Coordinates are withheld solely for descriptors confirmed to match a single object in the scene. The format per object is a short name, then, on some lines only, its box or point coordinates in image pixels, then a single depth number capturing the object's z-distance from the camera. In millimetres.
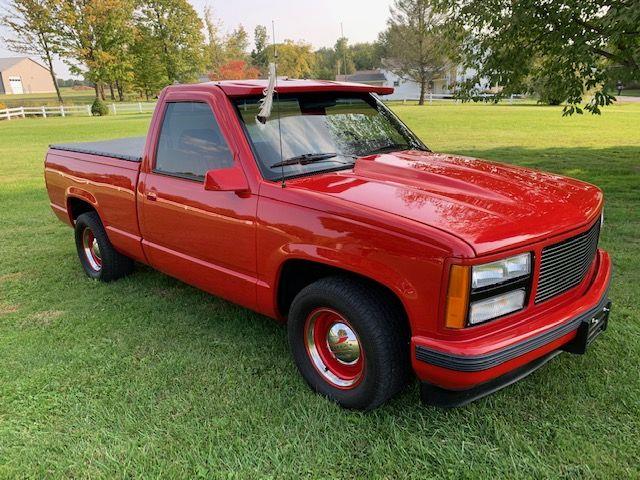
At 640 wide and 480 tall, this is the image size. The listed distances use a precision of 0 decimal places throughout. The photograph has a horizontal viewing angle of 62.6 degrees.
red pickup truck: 2375
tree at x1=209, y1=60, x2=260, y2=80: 46406
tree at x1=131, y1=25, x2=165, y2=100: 50500
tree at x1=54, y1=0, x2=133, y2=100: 43344
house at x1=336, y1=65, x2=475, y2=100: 53644
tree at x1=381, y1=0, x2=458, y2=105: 48938
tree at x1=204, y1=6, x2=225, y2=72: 52719
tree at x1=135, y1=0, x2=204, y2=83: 50906
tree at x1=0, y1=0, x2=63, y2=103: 42125
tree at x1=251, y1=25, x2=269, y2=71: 76062
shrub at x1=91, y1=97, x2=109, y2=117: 38250
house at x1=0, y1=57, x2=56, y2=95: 82625
